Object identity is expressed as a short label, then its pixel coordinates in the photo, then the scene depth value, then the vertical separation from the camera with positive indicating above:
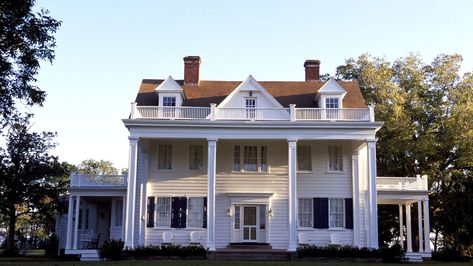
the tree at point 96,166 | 76.62 +7.50
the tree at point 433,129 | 33.09 +5.60
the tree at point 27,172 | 35.28 +3.02
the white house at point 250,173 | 26.53 +2.48
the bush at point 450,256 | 28.62 -1.42
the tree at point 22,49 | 14.25 +4.37
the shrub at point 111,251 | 23.41 -1.10
